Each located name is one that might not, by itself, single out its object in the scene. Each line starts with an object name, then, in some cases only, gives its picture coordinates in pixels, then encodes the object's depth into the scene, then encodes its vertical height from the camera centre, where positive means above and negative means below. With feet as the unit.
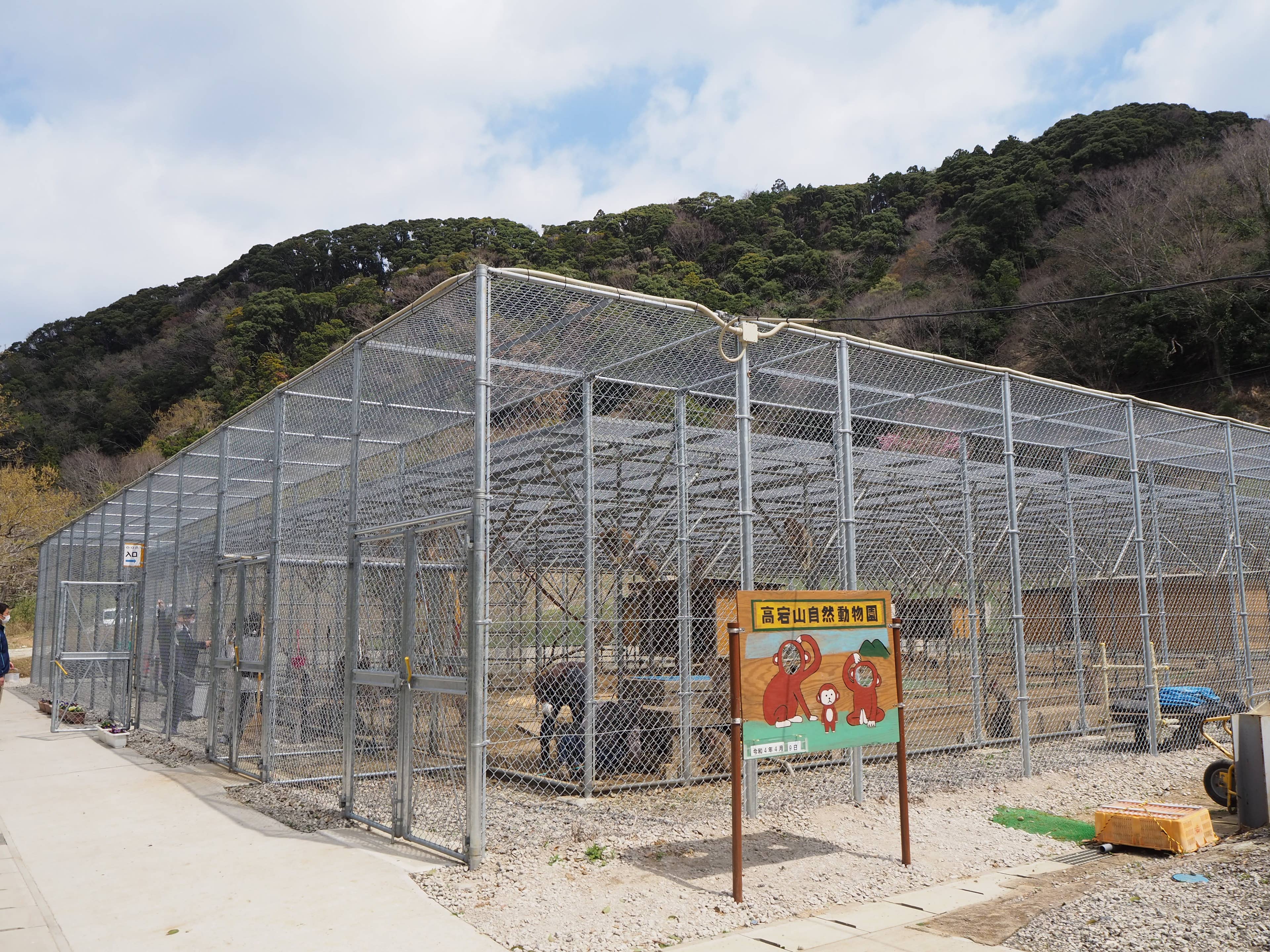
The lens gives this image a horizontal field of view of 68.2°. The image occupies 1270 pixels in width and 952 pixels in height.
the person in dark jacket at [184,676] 37.42 -3.85
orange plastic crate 20.47 -5.63
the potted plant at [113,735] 37.45 -6.23
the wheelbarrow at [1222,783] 25.16 -5.77
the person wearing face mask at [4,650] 35.17 -2.68
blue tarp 33.78 -4.49
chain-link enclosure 22.45 +1.07
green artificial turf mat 23.08 -6.34
